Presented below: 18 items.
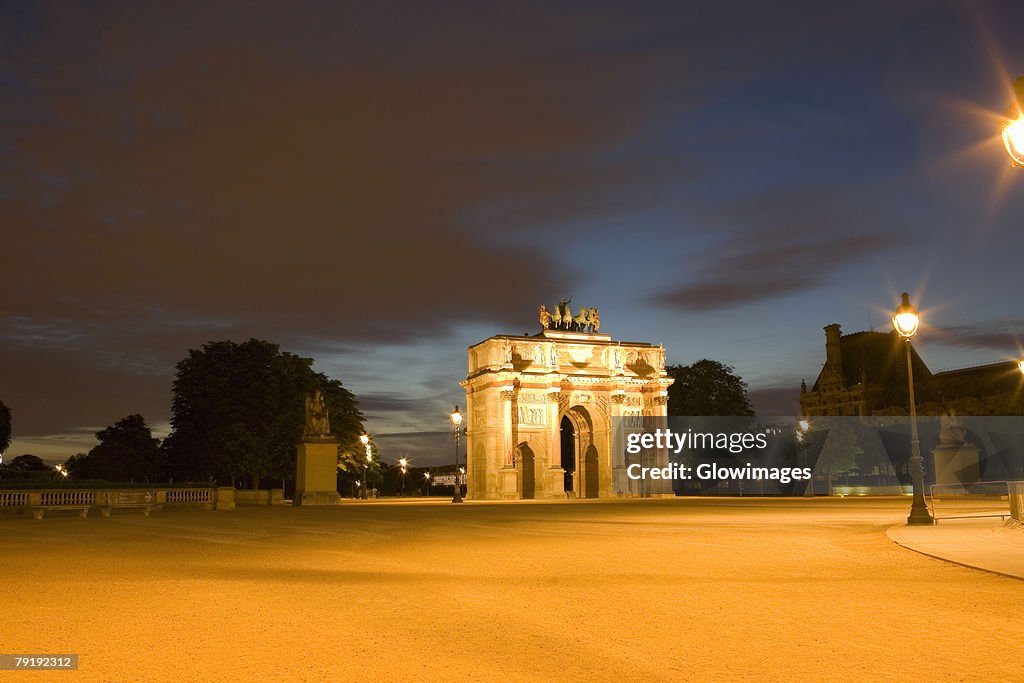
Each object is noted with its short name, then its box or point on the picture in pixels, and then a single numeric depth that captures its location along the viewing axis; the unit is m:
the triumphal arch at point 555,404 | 80.19
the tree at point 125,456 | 88.75
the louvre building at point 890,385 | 137.00
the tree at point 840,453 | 91.94
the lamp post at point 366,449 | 76.69
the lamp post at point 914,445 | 26.91
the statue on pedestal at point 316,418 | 51.12
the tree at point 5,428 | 81.44
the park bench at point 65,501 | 38.00
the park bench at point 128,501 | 40.16
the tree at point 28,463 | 133.88
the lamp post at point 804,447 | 79.79
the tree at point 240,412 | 71.62
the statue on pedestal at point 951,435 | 48.66
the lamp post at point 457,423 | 64.09
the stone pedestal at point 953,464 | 48.09
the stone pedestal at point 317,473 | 51.06
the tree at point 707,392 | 100.75
